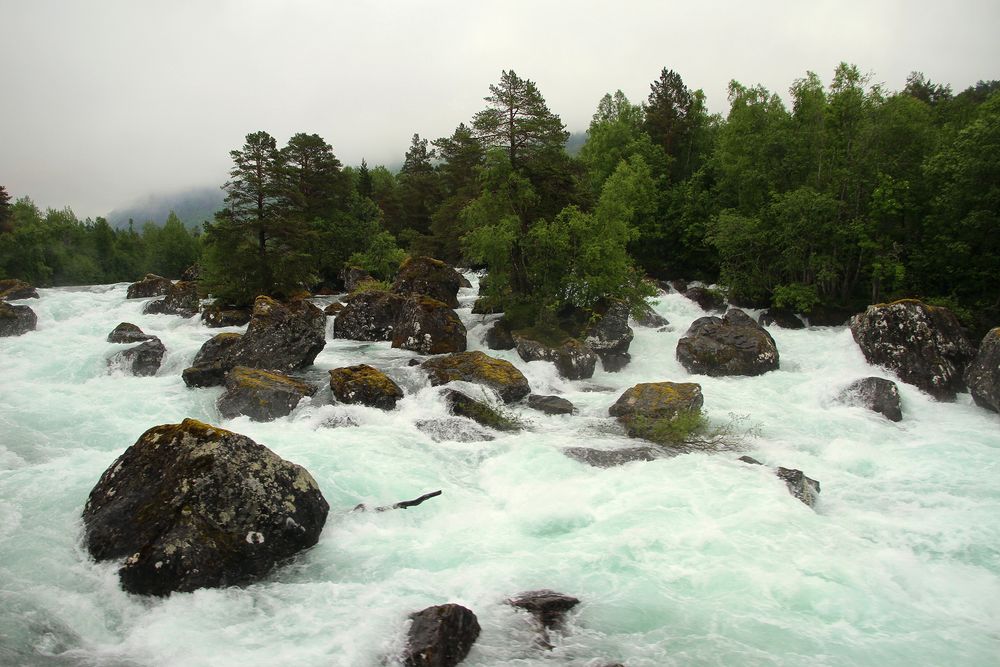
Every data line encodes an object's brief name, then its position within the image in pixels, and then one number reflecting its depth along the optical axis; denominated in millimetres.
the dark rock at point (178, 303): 31328
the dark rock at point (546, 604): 7754
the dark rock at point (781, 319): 28125
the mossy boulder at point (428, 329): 23516
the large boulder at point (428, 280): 30062
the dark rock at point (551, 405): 17469
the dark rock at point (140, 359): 20016
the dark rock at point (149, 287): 35656
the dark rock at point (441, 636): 6709
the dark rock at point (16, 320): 25034
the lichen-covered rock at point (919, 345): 18234
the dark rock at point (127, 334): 23219
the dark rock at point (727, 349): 21328
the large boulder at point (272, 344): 19688
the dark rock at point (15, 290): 33406
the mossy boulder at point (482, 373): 18328
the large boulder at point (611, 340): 23605
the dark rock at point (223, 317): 28609
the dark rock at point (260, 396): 15805
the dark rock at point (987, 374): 16484
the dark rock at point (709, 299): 31922
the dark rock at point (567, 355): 21766
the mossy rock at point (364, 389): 16562
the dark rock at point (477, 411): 15945
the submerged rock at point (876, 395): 16748
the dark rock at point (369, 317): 26094
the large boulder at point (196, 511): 8102
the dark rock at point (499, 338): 24797
